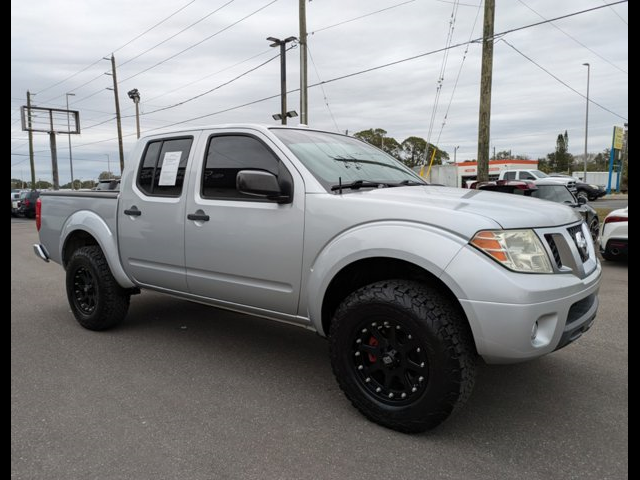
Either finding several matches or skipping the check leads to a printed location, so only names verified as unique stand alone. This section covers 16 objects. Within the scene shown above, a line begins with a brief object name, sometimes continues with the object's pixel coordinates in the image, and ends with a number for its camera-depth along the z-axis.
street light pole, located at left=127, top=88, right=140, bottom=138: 35.34
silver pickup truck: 2.67
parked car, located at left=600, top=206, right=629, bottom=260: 8.19
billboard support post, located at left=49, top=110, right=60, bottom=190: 41.78
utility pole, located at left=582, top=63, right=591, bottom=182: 41.94
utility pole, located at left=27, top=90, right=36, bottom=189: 51.92
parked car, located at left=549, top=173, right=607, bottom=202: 29.08
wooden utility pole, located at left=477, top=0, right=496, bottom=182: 12.62
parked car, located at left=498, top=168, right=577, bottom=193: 30.75
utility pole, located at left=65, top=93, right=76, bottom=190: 43.38
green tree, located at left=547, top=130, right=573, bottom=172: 85.00
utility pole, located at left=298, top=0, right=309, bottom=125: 19.36
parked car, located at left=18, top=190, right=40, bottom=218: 28.03
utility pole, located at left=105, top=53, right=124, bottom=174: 35.75
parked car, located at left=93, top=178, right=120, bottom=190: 18.01
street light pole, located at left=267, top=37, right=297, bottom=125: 21.88
